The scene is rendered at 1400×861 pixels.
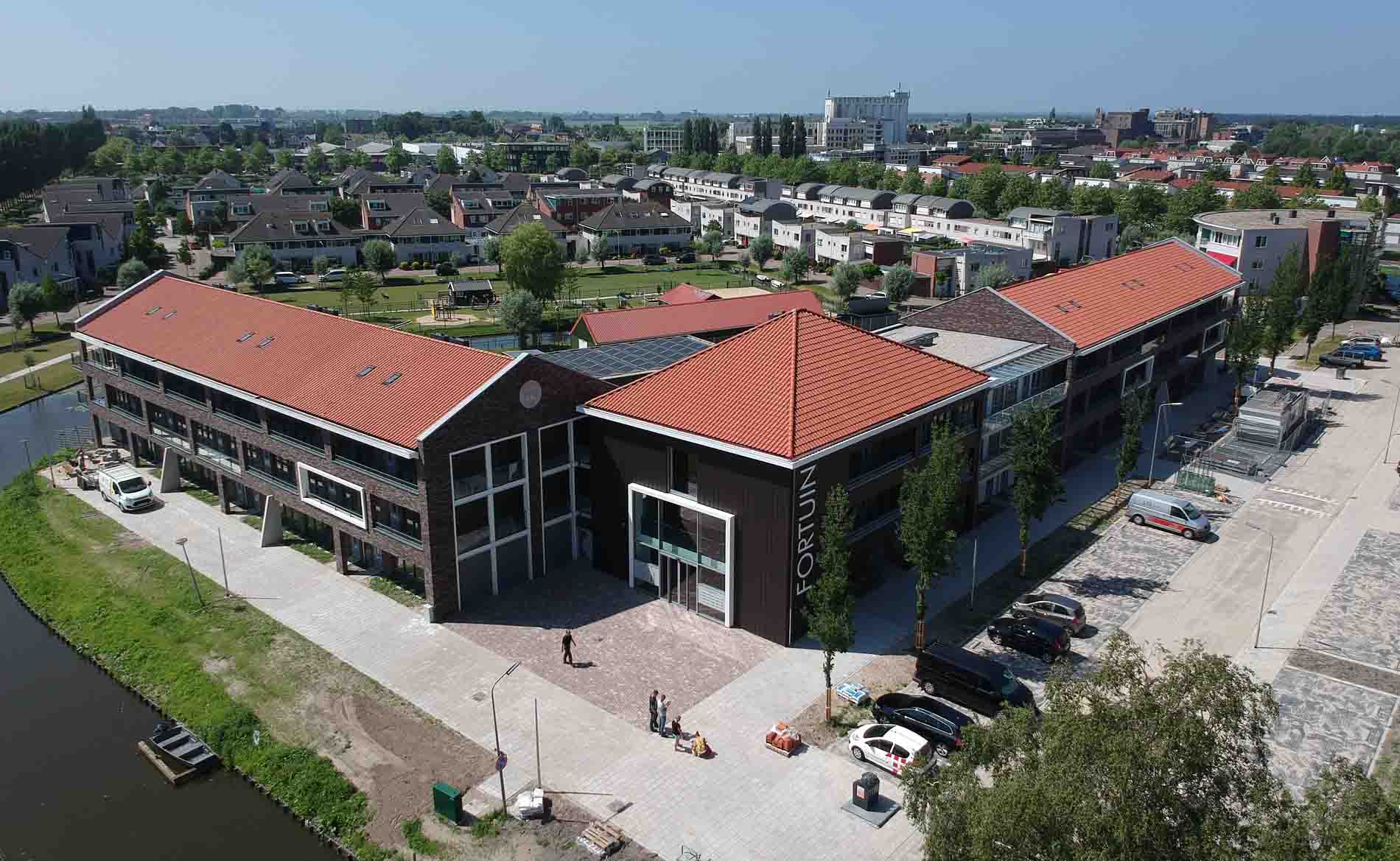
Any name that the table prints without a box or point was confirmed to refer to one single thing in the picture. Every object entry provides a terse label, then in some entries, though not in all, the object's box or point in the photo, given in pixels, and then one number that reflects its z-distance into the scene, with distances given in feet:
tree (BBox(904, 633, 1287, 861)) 43.47
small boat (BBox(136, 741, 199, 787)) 87.45
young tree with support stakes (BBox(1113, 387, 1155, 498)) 140.97
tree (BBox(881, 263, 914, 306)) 300.40
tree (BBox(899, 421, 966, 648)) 98.12
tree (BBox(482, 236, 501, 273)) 371.56
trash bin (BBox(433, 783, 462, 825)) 78.07
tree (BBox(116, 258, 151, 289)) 305.73
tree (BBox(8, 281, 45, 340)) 255.91
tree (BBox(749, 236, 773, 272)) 373.40
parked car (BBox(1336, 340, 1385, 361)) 228.22
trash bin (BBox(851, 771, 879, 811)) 78.54
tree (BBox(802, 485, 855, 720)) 89.15
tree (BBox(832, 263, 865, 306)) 303.48
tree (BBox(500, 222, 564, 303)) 285.84
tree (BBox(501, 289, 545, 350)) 248.32
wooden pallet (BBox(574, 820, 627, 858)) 74.64
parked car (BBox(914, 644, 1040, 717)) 91.61
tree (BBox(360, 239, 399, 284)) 342.03
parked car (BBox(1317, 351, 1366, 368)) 224.53
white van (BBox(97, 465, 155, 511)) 140.67
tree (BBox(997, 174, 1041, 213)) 458.09
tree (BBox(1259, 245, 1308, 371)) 200.54
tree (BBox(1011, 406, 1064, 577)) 116.88
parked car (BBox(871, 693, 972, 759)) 86.02
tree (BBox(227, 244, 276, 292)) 316.81
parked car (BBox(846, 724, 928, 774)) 82.79
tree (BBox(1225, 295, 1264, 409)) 181.98
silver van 133.59
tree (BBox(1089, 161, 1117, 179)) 590.67
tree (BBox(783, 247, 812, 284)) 338.54
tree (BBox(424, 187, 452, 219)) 470.39
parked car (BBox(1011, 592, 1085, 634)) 108.17
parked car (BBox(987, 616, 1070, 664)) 102.42
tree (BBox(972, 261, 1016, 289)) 288.10
